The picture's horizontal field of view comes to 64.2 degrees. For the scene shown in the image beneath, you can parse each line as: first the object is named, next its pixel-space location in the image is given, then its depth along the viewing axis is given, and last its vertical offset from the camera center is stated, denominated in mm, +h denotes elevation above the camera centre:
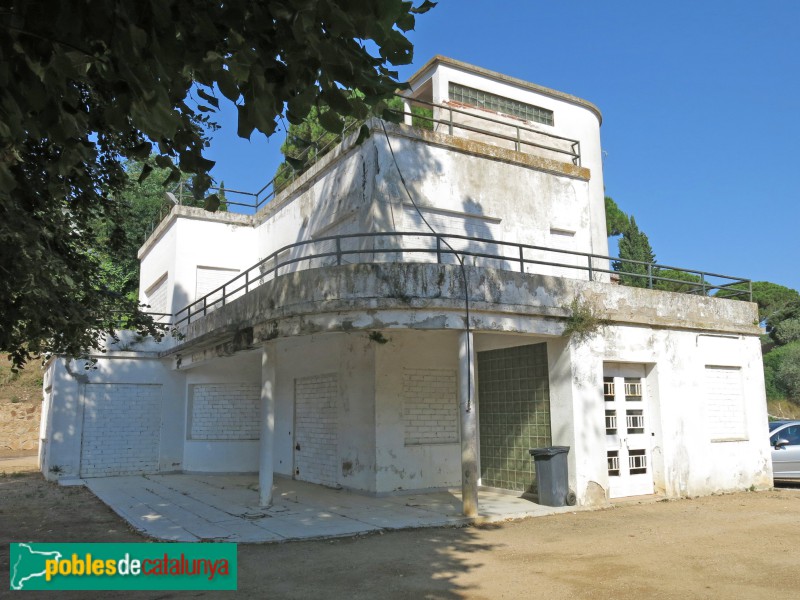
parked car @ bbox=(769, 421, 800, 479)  14000 -1219
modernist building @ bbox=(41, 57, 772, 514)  10492 +769
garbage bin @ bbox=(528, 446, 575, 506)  10688 -1265
